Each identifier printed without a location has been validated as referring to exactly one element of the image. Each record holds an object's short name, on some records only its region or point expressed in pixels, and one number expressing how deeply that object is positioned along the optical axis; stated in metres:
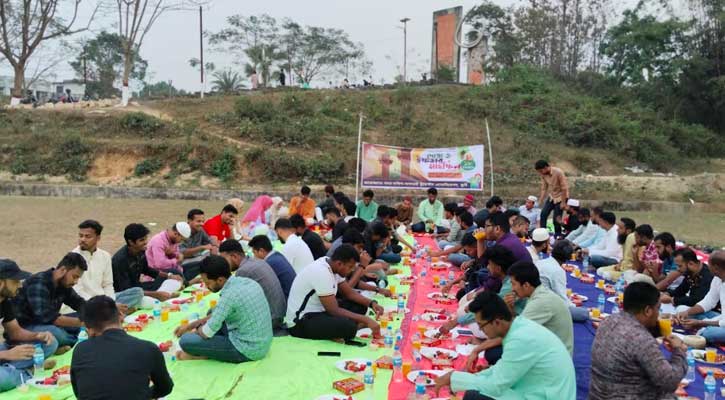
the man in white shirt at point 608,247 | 10.18
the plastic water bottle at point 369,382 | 4.90
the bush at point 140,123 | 29.61
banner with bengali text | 16.95
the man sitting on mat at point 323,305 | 5.90
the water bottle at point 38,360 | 5.16
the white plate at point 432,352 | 5.68
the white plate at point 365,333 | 6.32
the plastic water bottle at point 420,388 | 4.71
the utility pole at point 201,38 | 37.99
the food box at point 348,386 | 4.90
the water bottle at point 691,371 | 5.15
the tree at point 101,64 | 59.41
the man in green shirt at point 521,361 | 3.67
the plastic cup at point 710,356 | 5.57
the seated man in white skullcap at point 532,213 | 13.97
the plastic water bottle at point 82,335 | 5.97
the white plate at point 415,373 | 5.09
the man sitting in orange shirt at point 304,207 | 13.69
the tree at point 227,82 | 48.81
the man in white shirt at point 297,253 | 7.43
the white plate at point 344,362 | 5.33
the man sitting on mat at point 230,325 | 5.13
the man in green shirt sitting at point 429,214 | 14.29
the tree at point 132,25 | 35.17
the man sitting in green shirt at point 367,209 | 13.30
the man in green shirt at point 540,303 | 4.57
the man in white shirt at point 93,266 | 6.54
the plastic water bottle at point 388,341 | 6.04
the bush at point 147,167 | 26.17
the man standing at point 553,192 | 12.95
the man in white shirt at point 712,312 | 6.04
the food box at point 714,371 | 5.20
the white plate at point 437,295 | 8.06
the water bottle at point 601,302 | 7.61
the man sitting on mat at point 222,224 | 10.34
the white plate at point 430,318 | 6.96
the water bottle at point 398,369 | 5.16
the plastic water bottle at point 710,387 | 4.75
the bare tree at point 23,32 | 35.06
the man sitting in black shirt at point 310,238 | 8.41
